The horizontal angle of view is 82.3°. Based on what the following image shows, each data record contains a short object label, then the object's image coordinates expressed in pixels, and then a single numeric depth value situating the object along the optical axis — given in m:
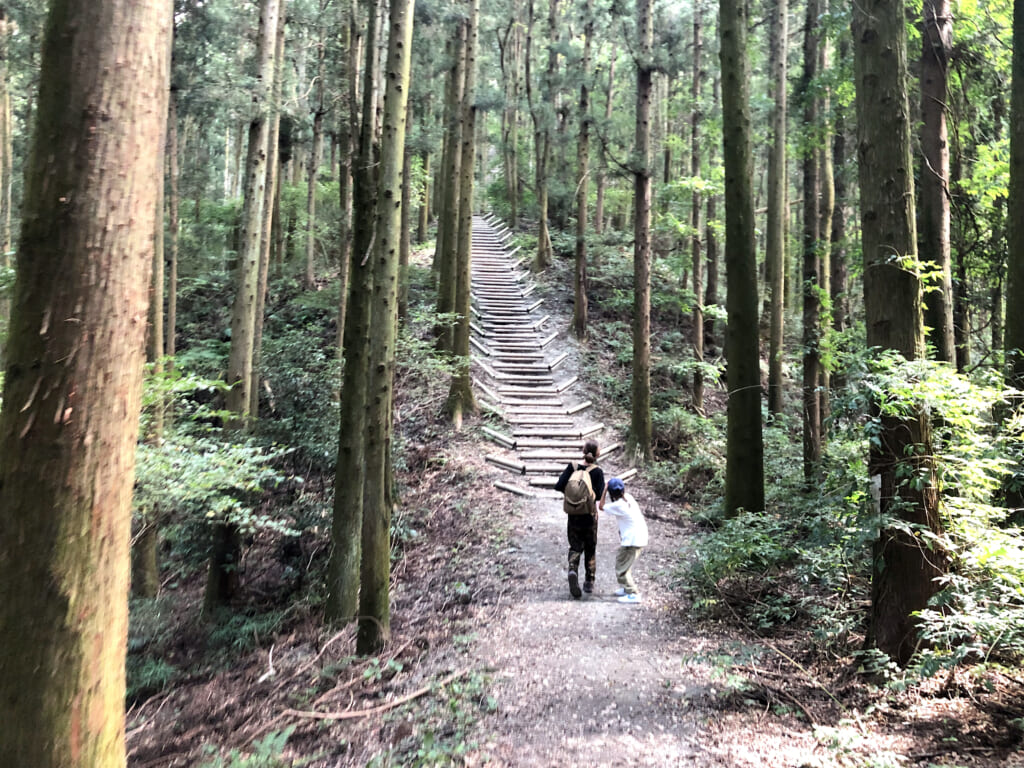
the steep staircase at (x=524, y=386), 11.95
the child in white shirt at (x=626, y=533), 6.58
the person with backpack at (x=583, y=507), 6.57
